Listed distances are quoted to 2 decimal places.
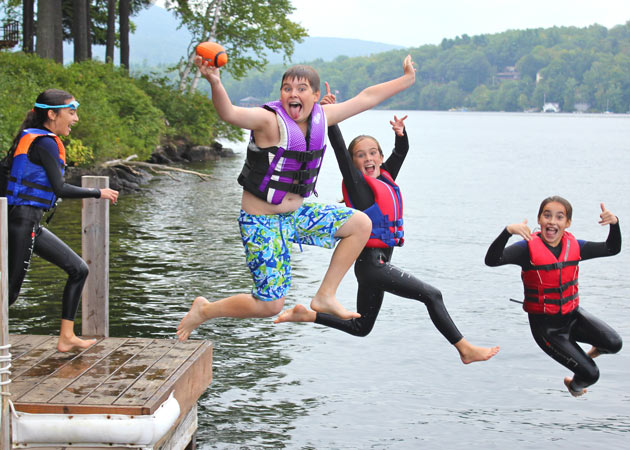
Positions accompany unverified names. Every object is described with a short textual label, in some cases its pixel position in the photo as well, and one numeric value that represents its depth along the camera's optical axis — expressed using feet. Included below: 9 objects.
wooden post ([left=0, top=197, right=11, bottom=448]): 17.94
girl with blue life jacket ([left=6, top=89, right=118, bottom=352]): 21.70
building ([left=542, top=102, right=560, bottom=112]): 637.30
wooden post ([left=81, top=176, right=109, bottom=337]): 27.09
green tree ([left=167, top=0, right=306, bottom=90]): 155.12
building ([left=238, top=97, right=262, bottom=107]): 588.66
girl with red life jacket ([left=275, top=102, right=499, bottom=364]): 21.74
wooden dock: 19.93
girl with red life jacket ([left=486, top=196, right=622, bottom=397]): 22.84
